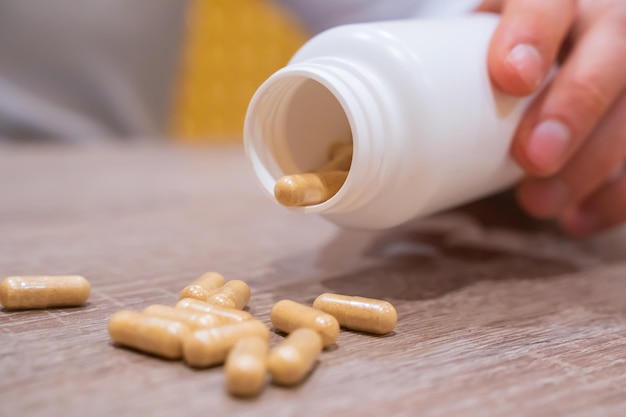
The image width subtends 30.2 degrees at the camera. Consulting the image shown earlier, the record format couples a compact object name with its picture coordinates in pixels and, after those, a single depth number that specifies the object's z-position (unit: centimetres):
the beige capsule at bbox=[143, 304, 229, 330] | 27
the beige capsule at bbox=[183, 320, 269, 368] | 26
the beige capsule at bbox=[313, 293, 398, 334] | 28
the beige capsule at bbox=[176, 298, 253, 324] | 27
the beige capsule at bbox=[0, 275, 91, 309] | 29
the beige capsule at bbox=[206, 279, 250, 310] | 29
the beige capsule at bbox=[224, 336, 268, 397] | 24
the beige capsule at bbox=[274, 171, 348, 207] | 29
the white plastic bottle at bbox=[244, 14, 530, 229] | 29
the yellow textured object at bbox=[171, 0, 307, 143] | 103
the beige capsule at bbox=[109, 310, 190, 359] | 26
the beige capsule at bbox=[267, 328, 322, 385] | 25
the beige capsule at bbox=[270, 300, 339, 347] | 27
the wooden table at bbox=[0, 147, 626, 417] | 25
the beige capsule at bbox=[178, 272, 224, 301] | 29
